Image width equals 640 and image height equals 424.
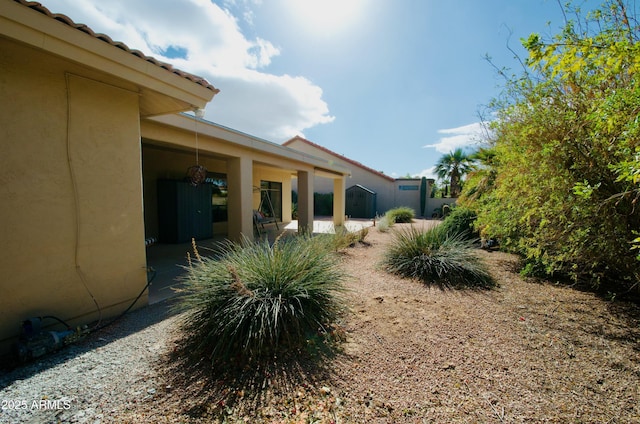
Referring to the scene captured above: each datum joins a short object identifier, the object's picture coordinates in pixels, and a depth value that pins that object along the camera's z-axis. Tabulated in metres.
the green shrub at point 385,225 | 12.45
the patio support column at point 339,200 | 14.19
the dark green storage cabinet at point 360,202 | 21.55
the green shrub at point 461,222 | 8.63
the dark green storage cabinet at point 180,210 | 8.20
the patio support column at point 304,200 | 10.68
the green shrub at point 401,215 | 16.78
